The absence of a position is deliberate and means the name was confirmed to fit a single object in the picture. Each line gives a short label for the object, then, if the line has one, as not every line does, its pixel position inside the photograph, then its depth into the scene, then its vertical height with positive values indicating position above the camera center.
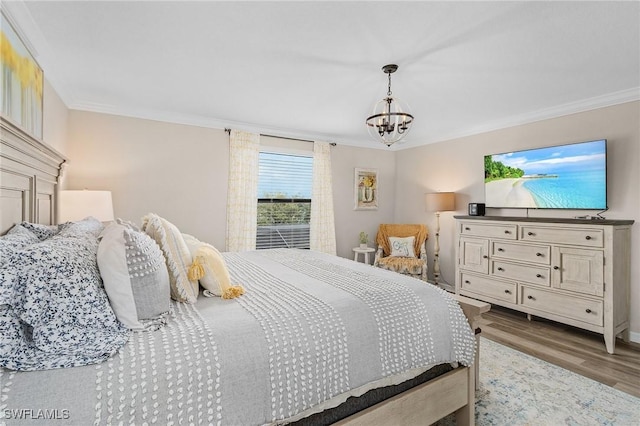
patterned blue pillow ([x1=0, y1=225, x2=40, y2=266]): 0.97 -0.12
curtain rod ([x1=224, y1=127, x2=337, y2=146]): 4.23 +1.16
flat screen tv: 3.16 +0.43
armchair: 4.45 -0.62
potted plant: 5.00 -0.45
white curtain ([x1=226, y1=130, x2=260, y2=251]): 4.24 +0.30
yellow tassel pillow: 1.57 -0.33
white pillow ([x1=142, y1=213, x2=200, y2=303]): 1.49 -0.24
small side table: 4.84 -0.61
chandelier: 2.52 +0.79
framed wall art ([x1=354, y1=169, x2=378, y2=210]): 5.31 +0.43
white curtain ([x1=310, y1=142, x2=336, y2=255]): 4.87 +0.14
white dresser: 2.84 -0.58
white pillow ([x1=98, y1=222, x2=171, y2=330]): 1.13 -0.27
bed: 0.90 -0.52
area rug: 1.88 -1.27
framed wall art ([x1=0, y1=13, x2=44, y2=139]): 1.75 +0.86
